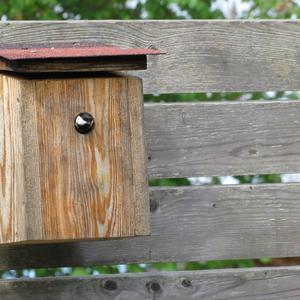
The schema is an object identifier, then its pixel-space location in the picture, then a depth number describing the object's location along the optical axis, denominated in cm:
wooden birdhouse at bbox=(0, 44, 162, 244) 516
